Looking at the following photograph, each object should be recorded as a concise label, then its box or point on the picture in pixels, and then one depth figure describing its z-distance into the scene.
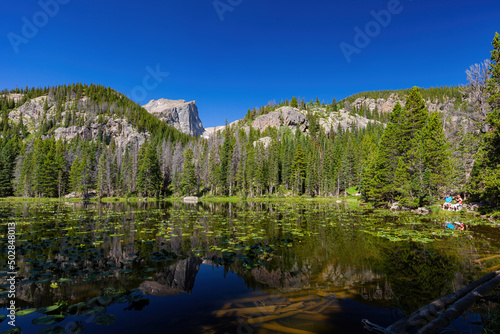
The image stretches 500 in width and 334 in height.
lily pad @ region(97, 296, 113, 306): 5.54
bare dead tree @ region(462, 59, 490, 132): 25.06
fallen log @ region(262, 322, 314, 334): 4.71
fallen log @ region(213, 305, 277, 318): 5.51
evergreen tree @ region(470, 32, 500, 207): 18.70
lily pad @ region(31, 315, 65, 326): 4.54
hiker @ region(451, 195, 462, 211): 26.88
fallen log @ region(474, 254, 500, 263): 9.06
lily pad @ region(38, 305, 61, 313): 5.01
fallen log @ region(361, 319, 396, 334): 3.43
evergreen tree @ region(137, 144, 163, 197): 70.44
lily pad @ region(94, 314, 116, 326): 4.77
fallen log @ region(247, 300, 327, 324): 5.16
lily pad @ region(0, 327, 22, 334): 4.09
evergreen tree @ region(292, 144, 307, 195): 80.81
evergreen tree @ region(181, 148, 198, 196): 73.31
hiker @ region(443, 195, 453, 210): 28.40
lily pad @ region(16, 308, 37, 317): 4.89
